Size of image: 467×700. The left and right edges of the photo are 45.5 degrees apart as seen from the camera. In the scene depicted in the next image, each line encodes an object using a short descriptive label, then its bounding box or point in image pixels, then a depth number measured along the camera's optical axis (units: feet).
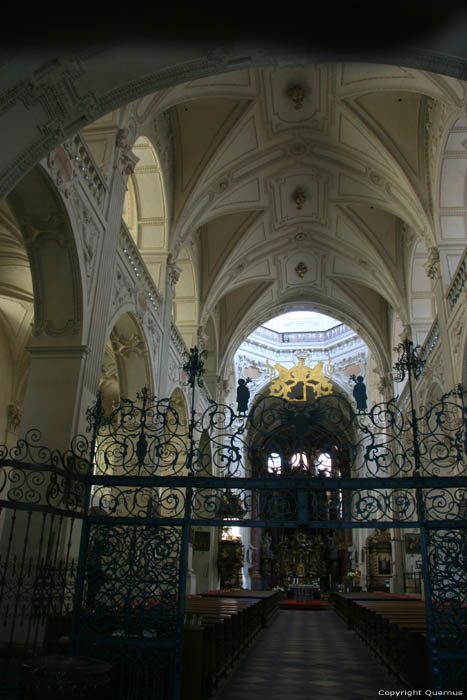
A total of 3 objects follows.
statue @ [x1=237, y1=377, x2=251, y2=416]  18.46
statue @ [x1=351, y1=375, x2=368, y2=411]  19.72
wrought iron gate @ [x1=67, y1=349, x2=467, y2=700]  14.01
